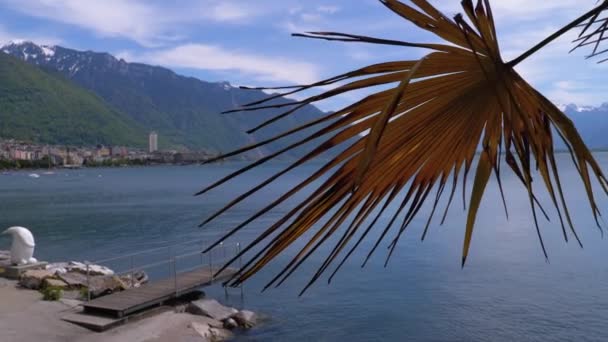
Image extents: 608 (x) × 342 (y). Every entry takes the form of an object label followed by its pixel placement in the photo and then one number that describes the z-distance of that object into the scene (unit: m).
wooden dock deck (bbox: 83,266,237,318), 16.17
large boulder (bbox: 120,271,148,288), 22.14
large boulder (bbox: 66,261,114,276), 23.31
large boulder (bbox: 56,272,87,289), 20.02
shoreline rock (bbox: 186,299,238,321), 18.94
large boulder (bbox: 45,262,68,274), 20.94
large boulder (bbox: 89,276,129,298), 18.56
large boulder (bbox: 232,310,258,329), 19.08
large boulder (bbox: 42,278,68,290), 18.46
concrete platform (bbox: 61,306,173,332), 15.10
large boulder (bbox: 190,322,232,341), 16.82
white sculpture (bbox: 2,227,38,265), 19.58
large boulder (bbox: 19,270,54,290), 18.55
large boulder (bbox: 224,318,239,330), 18.69
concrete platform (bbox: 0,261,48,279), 19.92
